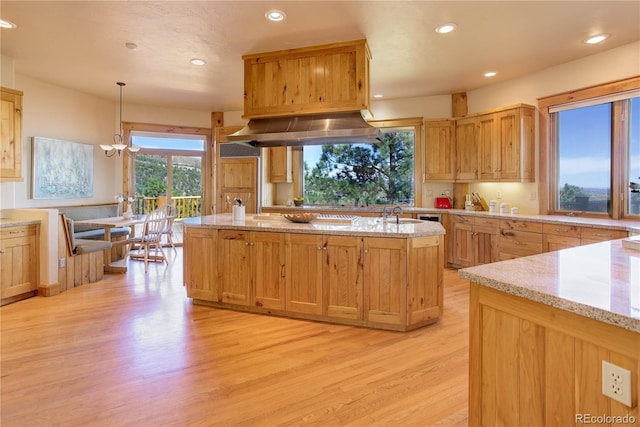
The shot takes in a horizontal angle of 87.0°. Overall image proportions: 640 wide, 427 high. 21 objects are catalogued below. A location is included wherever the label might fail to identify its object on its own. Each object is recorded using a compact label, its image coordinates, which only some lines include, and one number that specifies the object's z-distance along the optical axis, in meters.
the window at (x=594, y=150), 3.80
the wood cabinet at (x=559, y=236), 3.63
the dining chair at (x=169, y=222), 5.51
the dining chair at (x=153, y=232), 5.12
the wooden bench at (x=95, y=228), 5.31
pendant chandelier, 5.13
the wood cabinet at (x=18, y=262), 3.54
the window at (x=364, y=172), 6.04
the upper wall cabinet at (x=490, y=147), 4.56
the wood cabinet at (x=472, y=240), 4.61
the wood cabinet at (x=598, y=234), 3.32
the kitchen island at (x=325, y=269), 2.90
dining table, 4.65
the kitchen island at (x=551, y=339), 0.94
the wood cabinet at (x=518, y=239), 4.04
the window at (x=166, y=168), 6.66
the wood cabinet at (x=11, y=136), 3.75
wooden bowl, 3.53
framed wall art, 5.02
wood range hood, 3.48
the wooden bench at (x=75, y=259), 4.07
